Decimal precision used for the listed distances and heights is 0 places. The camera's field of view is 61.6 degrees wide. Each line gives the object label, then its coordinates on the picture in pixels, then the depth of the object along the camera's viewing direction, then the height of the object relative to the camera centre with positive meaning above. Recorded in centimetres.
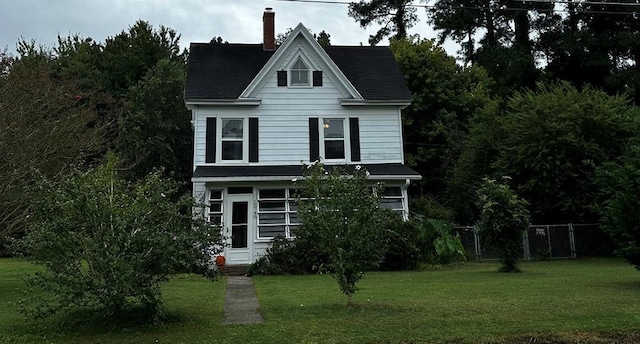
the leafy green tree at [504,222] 1553 +68
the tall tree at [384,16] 4100 +1776
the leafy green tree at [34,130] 1362 +449
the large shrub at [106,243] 761 +15
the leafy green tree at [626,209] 1129 +73
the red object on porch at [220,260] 1750 -28
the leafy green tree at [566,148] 2100 +383
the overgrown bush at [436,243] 1808 +16
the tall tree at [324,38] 4556 +1864
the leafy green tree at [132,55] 3709 +1415
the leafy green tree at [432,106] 3145 +848
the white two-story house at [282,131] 1875 +444
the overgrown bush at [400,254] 1736 -18
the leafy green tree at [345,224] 952 +44
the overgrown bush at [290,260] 1666 -32
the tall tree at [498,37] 3447 +1521
